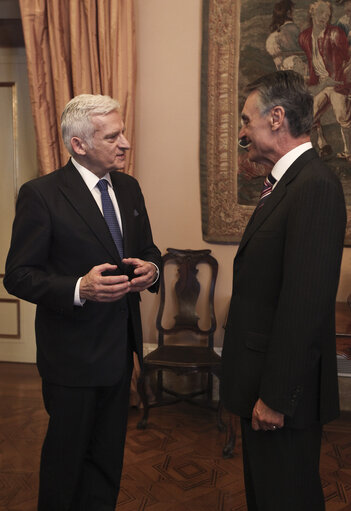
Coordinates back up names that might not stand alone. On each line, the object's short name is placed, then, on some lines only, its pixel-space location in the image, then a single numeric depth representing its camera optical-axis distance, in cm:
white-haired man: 181
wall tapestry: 328
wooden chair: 329
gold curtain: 331
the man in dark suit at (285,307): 133
